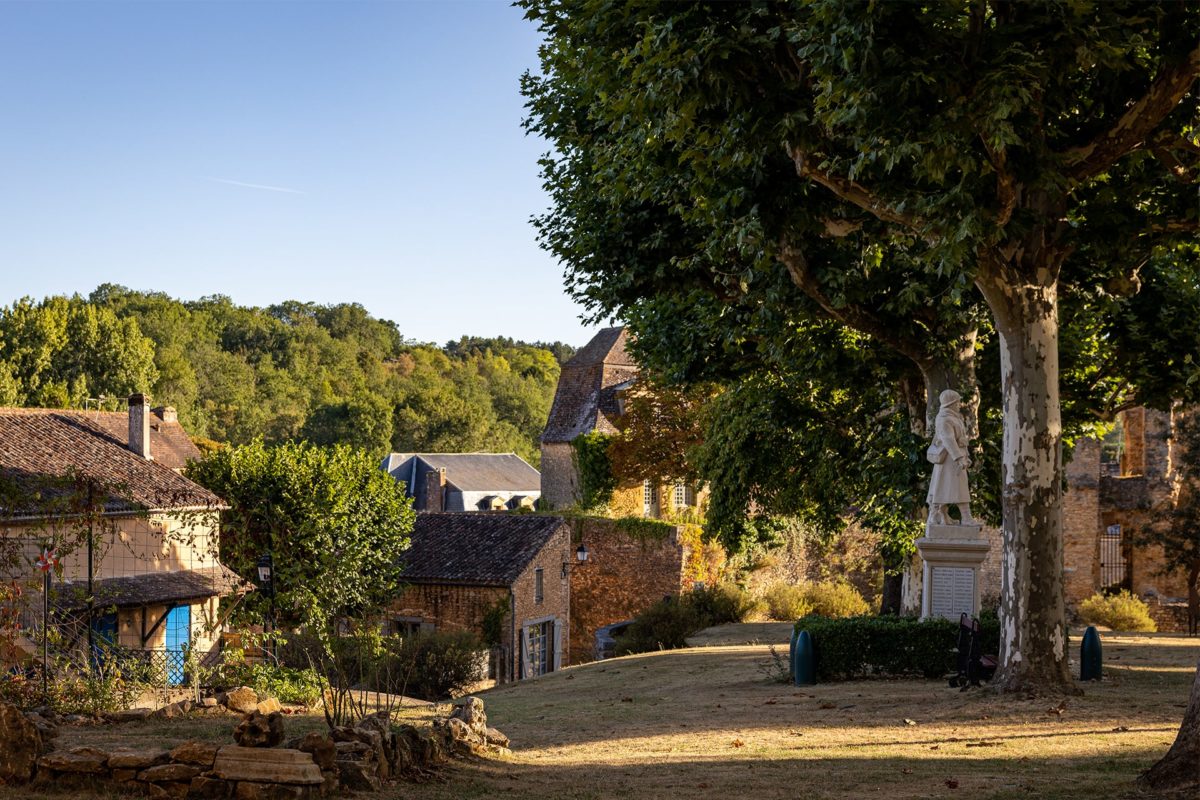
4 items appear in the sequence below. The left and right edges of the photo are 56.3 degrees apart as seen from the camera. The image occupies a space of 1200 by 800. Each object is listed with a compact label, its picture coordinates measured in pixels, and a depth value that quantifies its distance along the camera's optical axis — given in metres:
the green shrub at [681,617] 28.23
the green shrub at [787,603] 32.40
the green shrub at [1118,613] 29.66
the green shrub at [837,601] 32.03
